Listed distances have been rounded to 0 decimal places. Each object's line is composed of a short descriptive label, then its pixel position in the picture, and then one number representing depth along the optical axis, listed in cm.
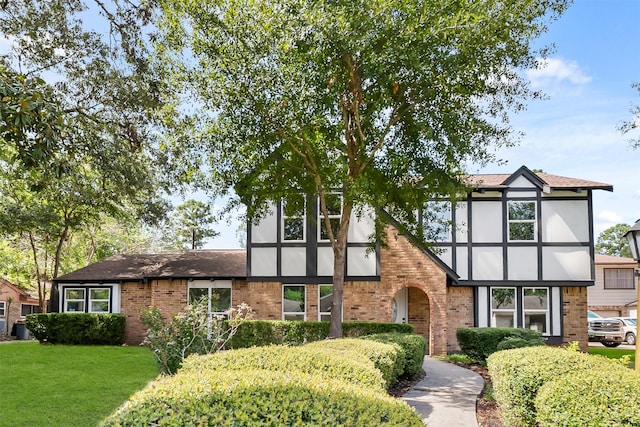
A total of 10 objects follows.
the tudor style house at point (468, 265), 1955
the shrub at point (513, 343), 1465
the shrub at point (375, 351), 888
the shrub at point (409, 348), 1215
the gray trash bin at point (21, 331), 2952
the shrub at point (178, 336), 1070
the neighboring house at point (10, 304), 3092
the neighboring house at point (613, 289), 3506
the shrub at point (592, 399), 534
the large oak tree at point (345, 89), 1244
